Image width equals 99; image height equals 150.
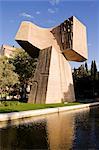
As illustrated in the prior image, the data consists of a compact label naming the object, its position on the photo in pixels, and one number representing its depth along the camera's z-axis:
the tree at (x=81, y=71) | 31.40
